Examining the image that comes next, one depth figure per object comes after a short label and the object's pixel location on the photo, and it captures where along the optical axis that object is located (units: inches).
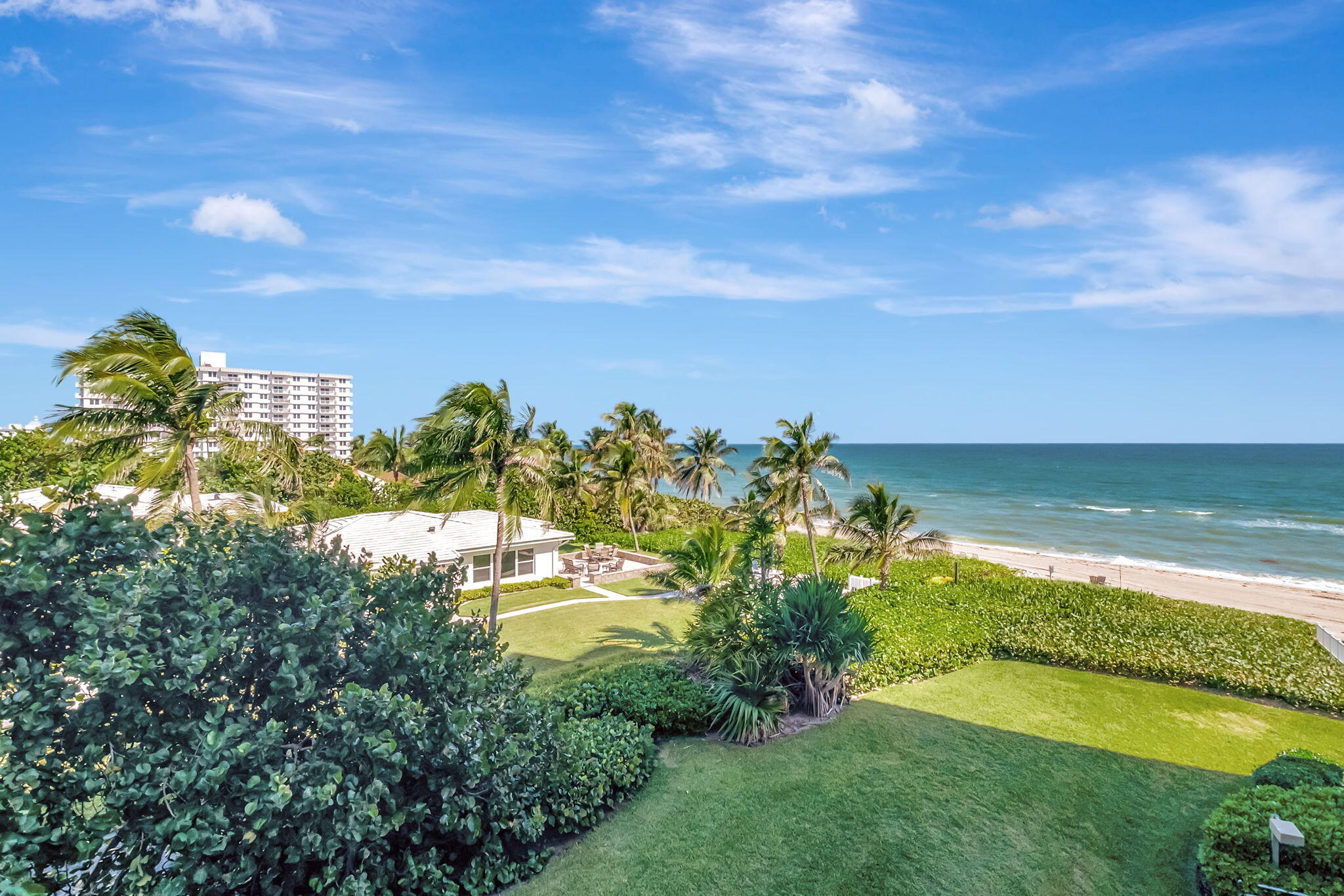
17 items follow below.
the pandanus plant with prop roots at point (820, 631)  479.8
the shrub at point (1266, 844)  261.1
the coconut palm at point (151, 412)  450.9
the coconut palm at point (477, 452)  591.2
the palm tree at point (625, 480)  1422.2
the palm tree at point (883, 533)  919.7
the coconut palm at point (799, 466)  885.8
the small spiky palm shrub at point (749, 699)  460.4
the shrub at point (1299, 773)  334.3
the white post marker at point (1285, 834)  254.1
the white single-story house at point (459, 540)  958.4
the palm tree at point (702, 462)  1710.1
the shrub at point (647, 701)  466.6
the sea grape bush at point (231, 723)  208.4
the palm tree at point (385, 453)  2128.4
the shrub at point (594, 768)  348.5
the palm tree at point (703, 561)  760.3
